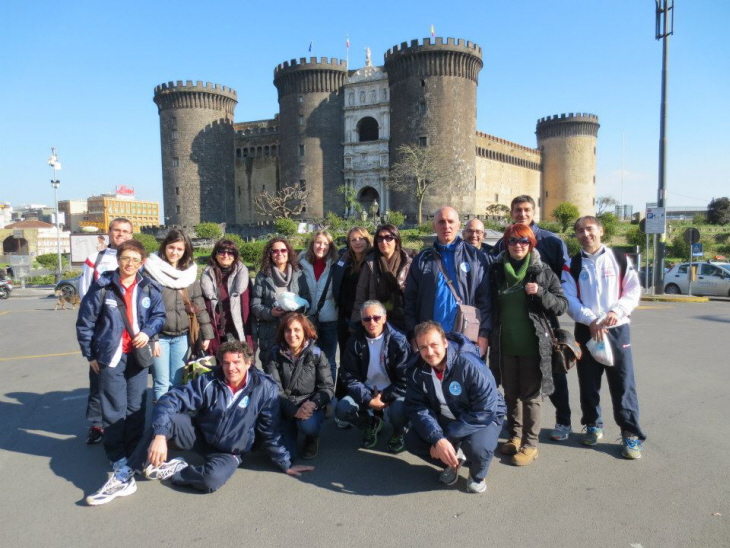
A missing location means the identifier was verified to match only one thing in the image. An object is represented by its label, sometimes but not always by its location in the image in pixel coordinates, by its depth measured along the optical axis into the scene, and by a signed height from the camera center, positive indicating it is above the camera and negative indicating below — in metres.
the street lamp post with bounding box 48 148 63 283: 30.34 +4.19
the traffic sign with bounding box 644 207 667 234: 15.18 +0.40
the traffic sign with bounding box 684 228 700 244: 15.70 -0.04
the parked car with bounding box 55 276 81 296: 16.50 -1.43
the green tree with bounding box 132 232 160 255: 31.79 -0.14
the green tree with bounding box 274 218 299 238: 37.00 +0.73
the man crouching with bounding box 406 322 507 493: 3.51 -1.15
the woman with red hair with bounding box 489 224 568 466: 3.94 -0.69
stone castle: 40.03 +8.24
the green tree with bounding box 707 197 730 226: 43.22 +1.79
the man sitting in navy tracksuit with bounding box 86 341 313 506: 3.58 -1.28
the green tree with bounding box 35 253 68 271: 37.16 -1.49
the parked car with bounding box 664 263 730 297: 15.99 -1.35
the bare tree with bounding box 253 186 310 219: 44.22 +2.92
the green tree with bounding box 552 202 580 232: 43.03 +1.63
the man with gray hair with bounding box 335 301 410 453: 4.22 -1.10
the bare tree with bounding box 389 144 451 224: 39.94 +4.97
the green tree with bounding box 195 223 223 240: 40.25 +0.54
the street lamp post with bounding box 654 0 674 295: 15.05 +2.69
